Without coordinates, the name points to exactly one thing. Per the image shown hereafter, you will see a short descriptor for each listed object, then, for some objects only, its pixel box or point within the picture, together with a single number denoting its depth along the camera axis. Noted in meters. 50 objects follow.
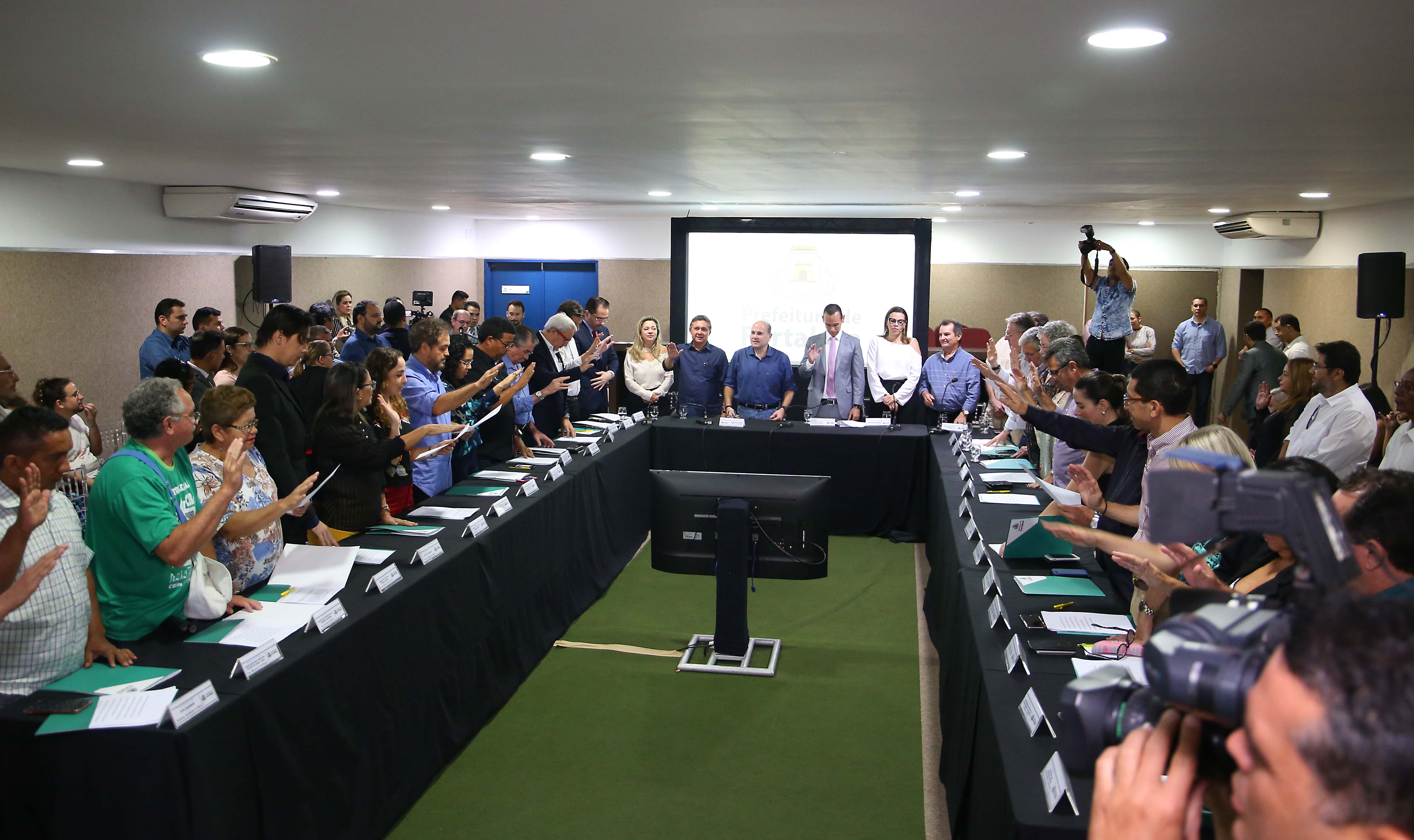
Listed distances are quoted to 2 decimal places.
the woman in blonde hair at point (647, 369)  6.84
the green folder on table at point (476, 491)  4.22
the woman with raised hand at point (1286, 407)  5.98
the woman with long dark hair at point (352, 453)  3.29
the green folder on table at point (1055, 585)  2.94
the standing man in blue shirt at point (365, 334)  6.57
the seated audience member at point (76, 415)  4.56
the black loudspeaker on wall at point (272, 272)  8.30
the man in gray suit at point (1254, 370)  8.23
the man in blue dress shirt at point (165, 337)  6.18
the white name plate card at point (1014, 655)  2.37
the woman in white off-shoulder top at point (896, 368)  6.96
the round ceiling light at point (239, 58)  2.77
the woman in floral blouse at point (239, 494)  2.58
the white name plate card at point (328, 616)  2.51
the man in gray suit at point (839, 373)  7.00
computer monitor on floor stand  3.63
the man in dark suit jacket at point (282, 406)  3.15
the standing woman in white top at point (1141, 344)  11.08
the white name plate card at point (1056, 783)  1.72
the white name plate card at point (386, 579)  2.83
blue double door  13.16
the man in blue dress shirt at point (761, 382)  6.87
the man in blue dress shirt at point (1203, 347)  10.66
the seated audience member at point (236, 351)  5.76
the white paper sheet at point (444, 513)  3.74
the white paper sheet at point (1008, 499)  4.20
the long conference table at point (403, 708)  1.97
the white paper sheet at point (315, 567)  2.80
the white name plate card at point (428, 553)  3.14
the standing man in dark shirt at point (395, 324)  6.74
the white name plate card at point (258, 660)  2.20
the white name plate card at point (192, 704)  1.96
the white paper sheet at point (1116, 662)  1.95
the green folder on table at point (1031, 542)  3.18
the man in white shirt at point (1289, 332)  8.24
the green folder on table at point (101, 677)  2.14
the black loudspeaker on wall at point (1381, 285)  6.75
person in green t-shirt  2.26
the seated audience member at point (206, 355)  5.16
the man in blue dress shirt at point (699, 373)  7.00
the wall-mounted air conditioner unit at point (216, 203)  7.63
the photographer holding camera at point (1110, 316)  6.36
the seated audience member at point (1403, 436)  4.09
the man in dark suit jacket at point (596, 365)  6.60
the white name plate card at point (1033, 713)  2.02
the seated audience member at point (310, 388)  3.79
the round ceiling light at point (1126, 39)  2.41
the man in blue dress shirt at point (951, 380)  6.72
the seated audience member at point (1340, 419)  4.61
